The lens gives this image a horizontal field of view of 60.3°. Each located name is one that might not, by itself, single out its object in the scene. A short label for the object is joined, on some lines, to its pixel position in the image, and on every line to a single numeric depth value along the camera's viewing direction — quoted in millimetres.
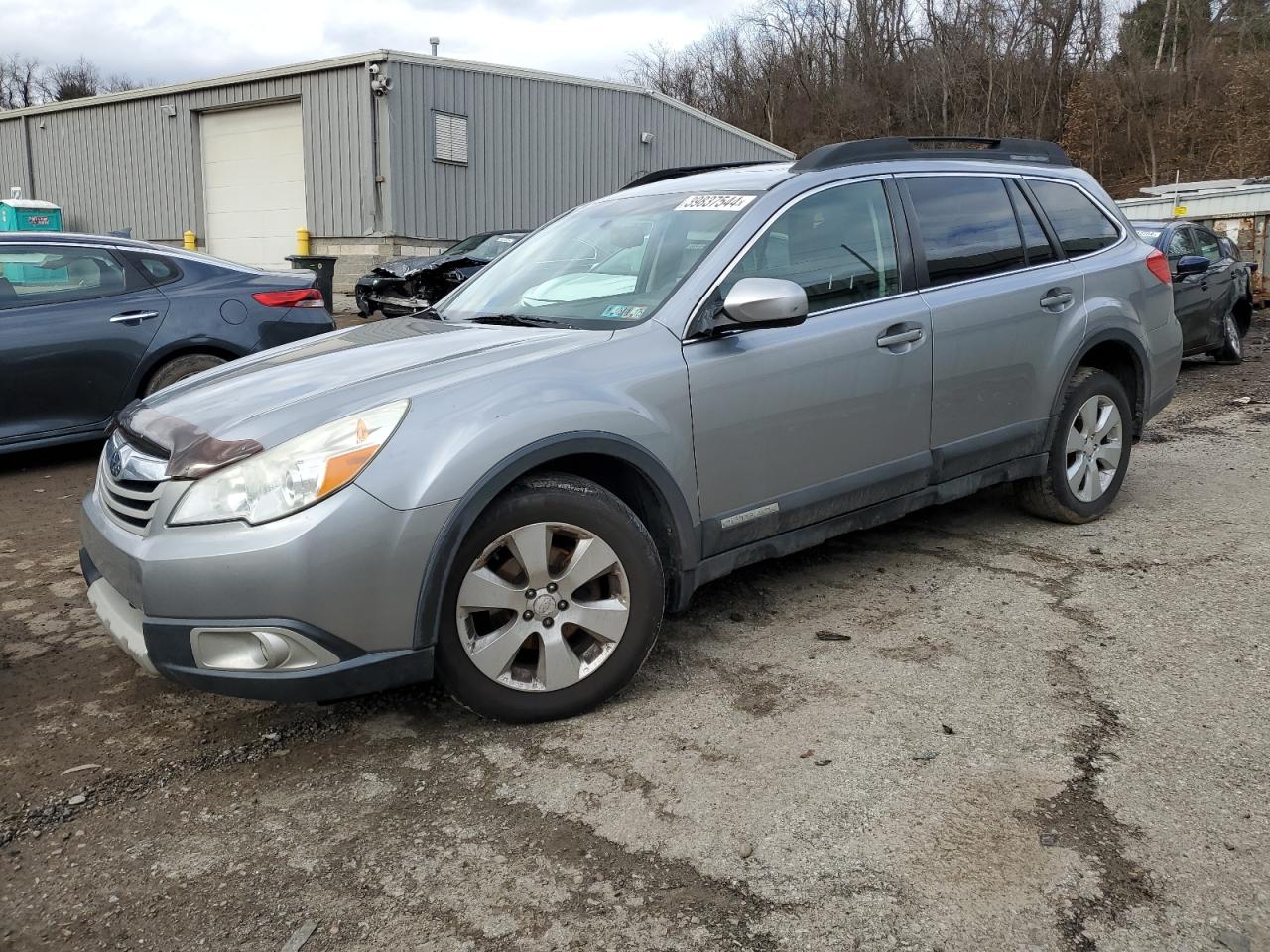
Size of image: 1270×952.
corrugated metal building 18562
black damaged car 14461
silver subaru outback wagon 2859
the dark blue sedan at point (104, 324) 6375
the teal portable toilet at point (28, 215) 19281
